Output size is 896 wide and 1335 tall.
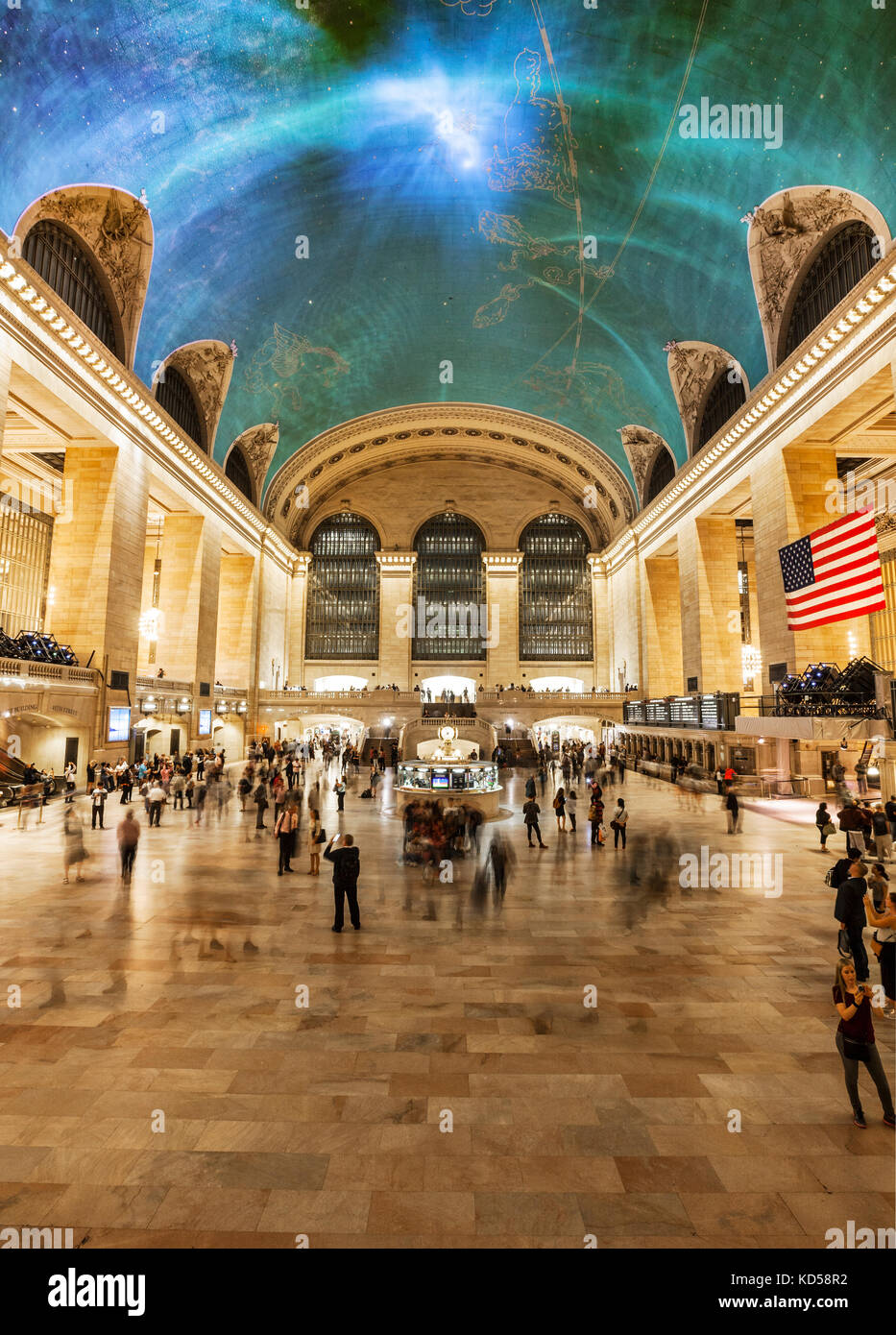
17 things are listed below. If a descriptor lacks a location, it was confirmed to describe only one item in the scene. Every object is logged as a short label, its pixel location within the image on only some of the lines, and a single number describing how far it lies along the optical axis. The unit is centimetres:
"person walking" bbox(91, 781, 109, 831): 1253
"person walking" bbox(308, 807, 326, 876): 925
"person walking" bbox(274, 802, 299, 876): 919
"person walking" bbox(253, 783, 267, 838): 1268
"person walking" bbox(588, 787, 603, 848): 1098
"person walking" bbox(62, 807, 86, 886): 846
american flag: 1397
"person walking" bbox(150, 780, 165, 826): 1280
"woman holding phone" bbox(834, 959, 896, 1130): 348
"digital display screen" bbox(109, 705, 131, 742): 1822
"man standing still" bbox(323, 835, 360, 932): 666
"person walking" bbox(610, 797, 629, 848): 1079
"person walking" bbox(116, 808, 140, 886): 821
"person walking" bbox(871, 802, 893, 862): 976
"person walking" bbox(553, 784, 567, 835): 1182
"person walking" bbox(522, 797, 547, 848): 1103
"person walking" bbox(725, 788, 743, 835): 1198
